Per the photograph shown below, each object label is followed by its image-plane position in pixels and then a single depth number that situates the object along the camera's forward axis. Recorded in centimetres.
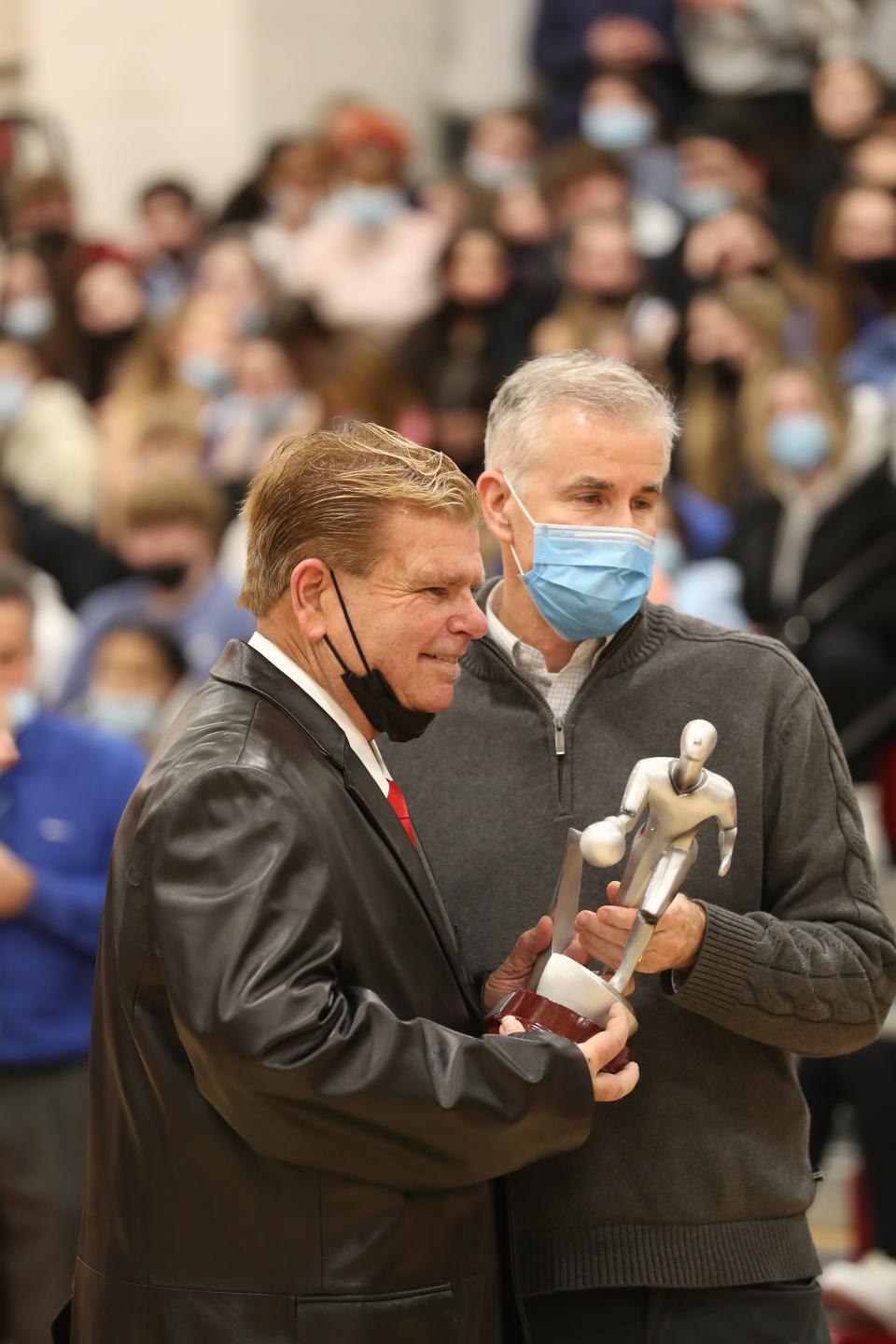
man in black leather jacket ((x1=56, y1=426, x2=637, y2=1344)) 419
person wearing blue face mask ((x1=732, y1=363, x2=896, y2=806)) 1148
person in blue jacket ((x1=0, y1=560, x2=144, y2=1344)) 885
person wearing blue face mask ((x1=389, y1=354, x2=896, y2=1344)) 506
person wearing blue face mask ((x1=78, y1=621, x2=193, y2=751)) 1075
